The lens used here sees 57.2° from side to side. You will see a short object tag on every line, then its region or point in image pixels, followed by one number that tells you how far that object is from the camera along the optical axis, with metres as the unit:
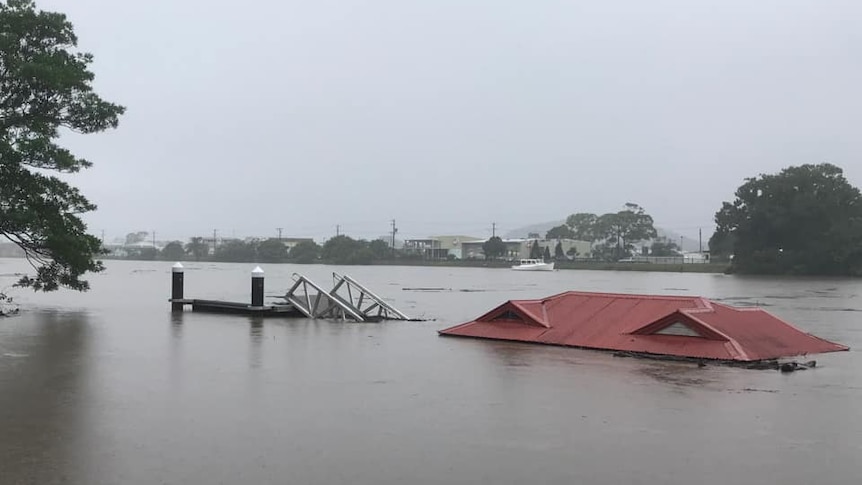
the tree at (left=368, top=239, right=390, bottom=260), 153.62
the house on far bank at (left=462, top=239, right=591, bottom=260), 171.75
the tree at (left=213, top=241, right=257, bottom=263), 168.62
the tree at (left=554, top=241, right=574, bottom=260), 160.12
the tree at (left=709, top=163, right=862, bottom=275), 88.44
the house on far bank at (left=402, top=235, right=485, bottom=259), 178.88
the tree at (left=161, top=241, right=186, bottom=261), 191.00
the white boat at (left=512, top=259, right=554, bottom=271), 124.47
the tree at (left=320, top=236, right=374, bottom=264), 146.50
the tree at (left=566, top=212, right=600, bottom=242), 180.12
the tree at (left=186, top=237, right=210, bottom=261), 186.62
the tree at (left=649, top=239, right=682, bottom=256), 170.00
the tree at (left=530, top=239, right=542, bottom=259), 160.20
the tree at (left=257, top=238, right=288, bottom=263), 164.12
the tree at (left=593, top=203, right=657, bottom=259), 170.62
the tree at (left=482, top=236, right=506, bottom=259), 164.12
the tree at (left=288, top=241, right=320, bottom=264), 155.50
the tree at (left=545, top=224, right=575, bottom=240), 184.50
